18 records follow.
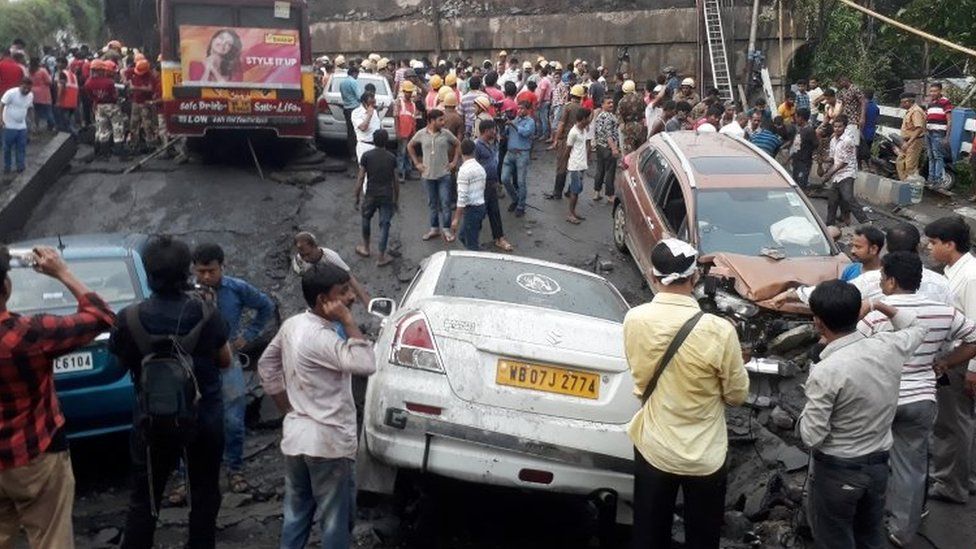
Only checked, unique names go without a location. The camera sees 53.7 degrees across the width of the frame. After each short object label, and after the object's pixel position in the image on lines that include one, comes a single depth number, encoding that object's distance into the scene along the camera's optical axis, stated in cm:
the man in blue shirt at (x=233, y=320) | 588
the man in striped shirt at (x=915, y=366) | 482
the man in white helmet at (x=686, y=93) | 1644
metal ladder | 2488
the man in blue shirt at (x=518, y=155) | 1310
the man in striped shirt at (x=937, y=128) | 1425
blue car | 607
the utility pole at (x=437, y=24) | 2736
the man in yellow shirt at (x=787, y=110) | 1717
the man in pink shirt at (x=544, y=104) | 1920
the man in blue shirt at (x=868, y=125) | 1580
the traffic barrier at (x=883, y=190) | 1412
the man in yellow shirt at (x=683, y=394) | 400
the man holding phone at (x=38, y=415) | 378
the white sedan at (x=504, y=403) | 496
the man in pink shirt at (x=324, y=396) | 428
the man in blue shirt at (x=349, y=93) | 1537
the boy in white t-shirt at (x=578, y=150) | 1304
